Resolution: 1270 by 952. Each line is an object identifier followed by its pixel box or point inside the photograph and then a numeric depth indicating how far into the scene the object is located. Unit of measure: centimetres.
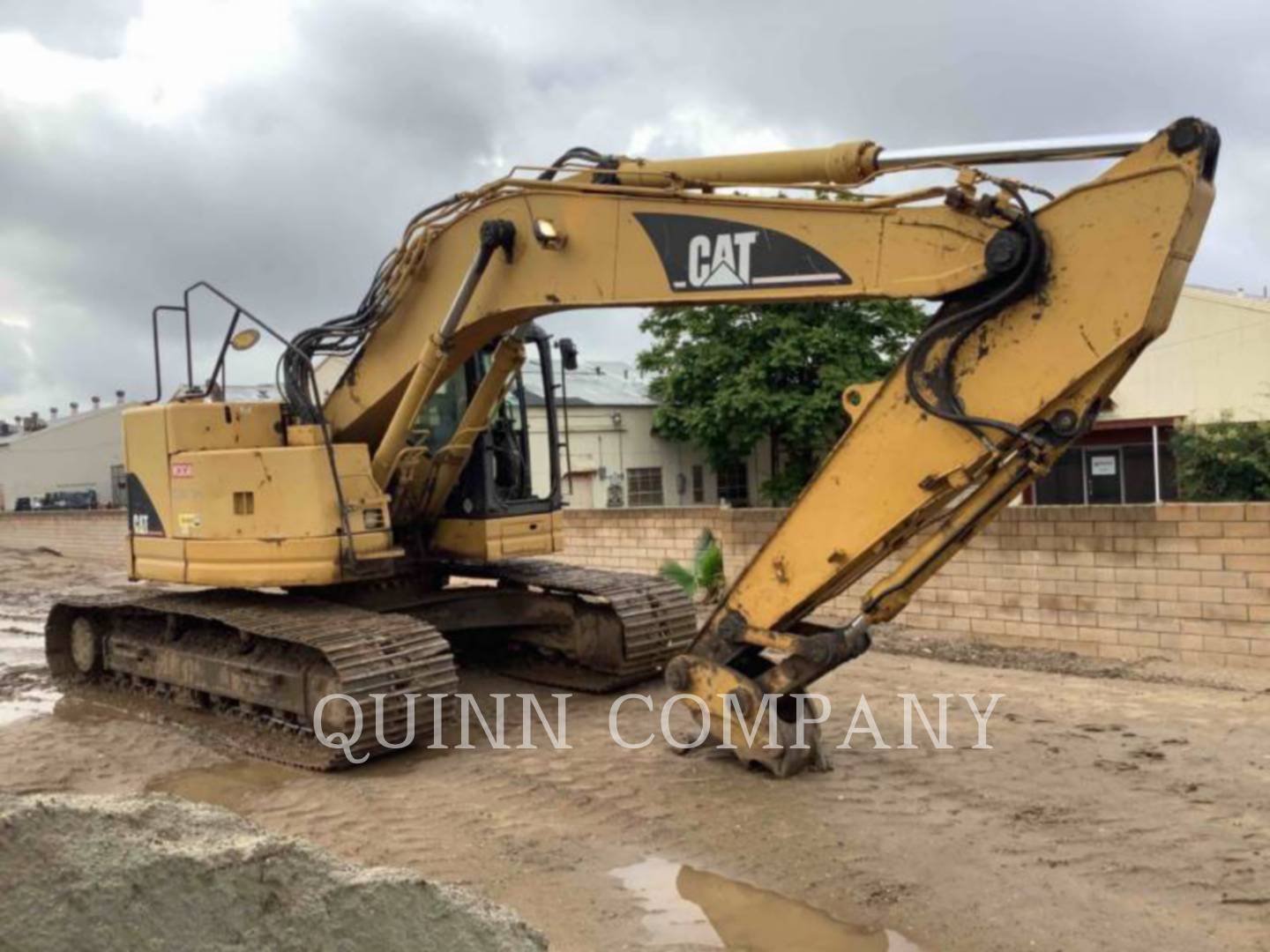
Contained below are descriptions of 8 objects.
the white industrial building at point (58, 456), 5266
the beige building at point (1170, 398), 2236
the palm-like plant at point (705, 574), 1268
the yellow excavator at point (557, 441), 489
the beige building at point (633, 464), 3259
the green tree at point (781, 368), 2767
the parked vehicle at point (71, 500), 4634
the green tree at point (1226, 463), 1518
